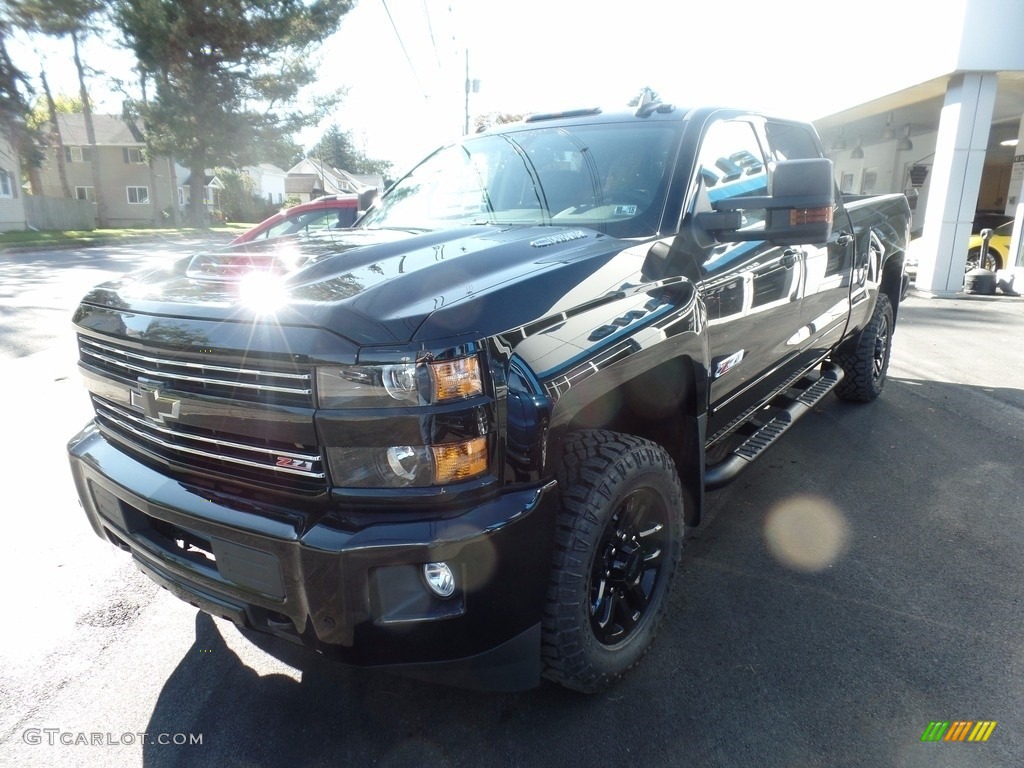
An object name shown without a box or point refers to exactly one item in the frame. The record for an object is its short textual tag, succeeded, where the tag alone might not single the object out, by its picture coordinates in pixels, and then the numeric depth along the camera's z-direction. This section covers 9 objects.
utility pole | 23.81
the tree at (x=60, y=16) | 30.69
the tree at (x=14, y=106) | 30.16
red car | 8.62
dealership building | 10.26
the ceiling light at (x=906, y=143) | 16.84
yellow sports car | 13.09
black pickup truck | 1.82
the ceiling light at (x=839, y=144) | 18.56
